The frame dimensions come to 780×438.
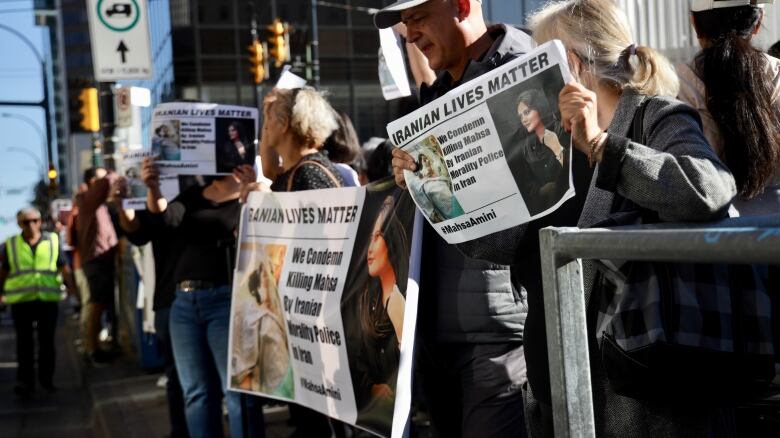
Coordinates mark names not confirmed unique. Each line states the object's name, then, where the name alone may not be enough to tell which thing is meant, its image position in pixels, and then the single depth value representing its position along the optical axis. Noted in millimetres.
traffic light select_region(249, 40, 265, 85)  27484
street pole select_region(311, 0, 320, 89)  34188
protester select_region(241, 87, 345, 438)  4762
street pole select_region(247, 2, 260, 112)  35956
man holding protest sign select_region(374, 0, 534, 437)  3324
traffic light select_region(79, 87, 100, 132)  19266
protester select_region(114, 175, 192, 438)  5723
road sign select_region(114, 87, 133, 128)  9883
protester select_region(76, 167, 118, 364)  12609
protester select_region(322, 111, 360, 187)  5113
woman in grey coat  2299
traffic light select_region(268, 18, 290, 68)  25578
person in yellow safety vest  12062
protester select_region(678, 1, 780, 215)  2896
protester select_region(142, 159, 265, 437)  5367
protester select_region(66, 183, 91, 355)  12920
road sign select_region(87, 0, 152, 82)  10273
